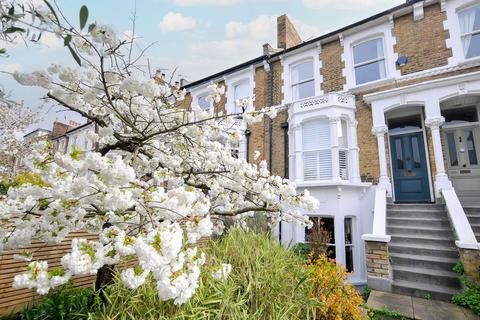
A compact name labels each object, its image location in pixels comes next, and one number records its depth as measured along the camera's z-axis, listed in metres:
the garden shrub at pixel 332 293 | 3.28
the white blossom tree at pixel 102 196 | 1.76
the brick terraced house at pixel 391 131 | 7.32
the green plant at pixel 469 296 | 4.45
